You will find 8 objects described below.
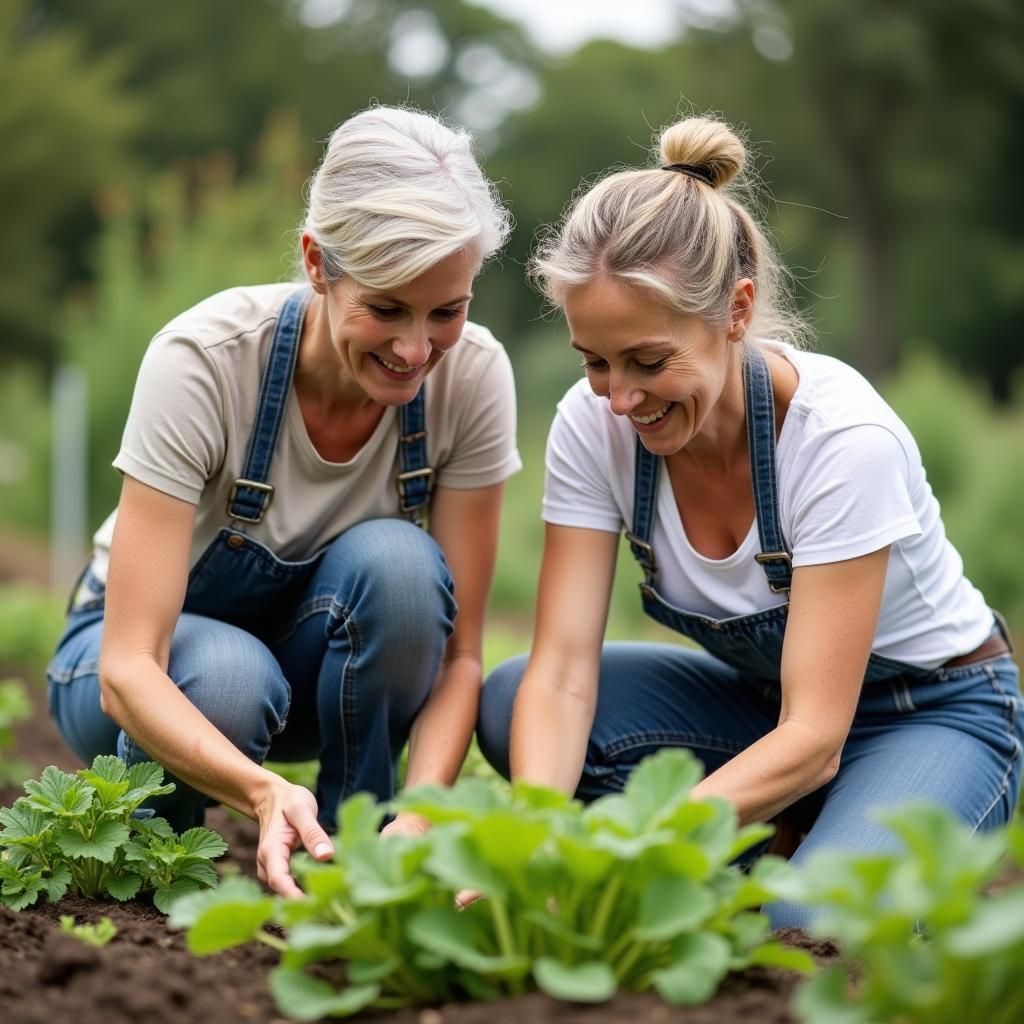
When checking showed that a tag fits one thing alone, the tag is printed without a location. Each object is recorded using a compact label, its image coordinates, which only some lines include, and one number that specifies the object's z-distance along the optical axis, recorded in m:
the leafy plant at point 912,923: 1.27
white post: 8.93
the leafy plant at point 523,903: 1.45
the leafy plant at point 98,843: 2.05
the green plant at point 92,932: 1.81
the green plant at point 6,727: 3.06
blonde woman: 2.17
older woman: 2.24
